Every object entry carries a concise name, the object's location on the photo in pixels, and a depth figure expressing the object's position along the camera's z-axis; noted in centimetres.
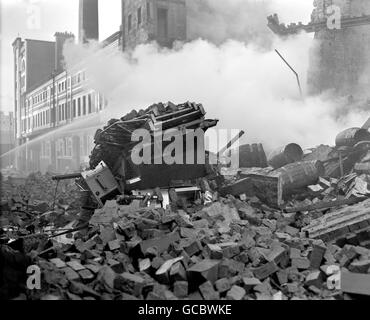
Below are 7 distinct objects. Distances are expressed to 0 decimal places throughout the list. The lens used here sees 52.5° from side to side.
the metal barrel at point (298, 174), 867
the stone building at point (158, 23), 1945
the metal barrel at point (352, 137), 994
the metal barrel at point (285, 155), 1023
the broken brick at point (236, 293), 398
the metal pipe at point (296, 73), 1773
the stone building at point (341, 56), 1964
